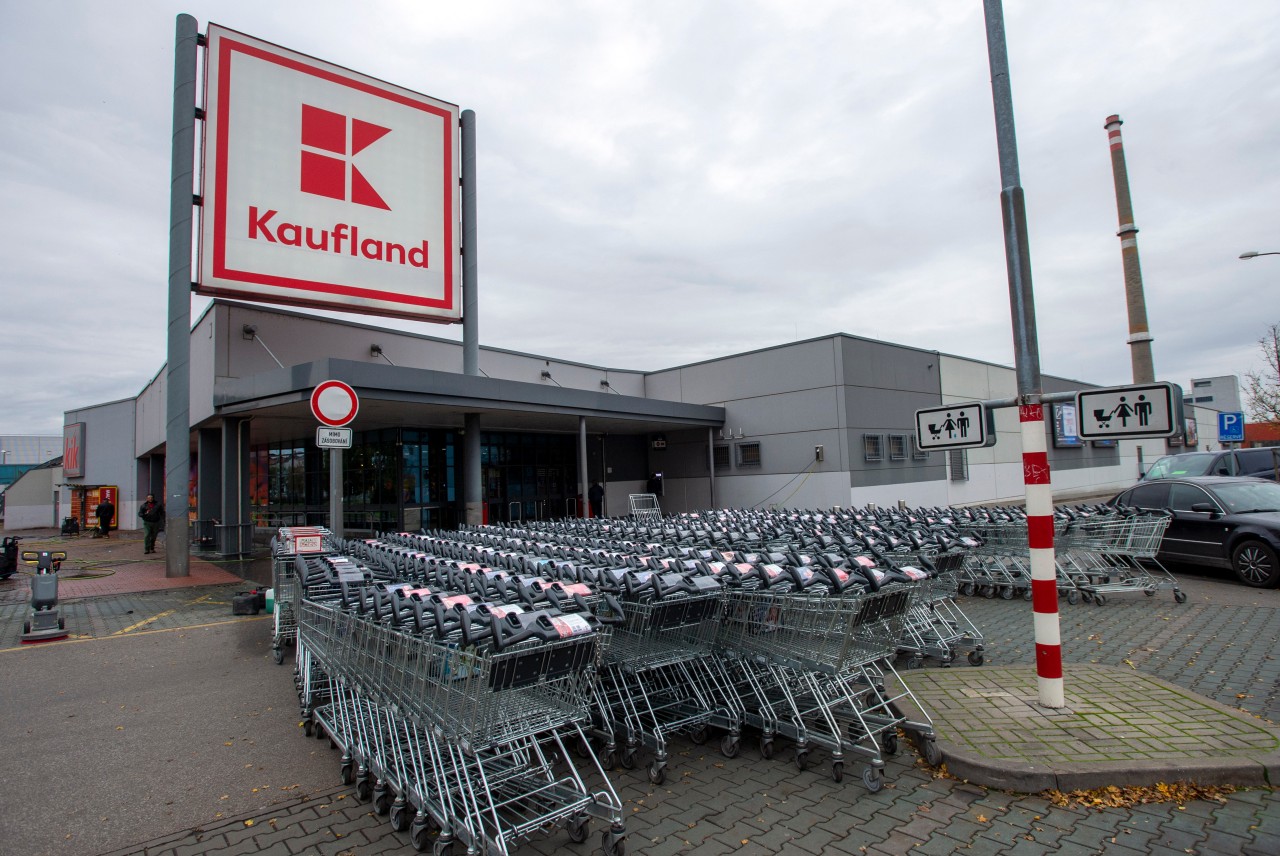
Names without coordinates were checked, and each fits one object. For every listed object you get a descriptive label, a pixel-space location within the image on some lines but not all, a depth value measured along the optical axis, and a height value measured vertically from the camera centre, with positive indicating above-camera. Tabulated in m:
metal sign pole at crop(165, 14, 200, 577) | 12.88 +3.56
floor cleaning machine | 7.70 -1.37
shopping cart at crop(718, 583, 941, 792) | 3.88 -1.17
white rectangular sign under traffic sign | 7.05 +0.53
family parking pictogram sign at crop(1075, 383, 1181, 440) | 3.93 +0.30
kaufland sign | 13.52 +6.55
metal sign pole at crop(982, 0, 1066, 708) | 4.37 +0.55
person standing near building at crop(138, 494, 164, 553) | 17.30 -0.70
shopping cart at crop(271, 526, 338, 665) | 6.59 -0.85
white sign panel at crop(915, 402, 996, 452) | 4.75 +0.28
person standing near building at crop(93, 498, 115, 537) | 24.73 -0.77
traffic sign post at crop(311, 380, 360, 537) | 7.22 +0.82
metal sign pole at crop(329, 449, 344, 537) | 7.90 +0.01
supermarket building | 15.43 +1.58
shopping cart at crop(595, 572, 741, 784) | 4.09 -1.27
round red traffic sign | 7.29 +0.93
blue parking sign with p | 17.09 +0.76
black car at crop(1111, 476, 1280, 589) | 8.74 -0.92
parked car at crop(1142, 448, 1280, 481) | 12.98 -0.15
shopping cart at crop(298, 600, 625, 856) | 3.01 -1.18
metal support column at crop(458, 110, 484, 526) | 15.71 +4.50
